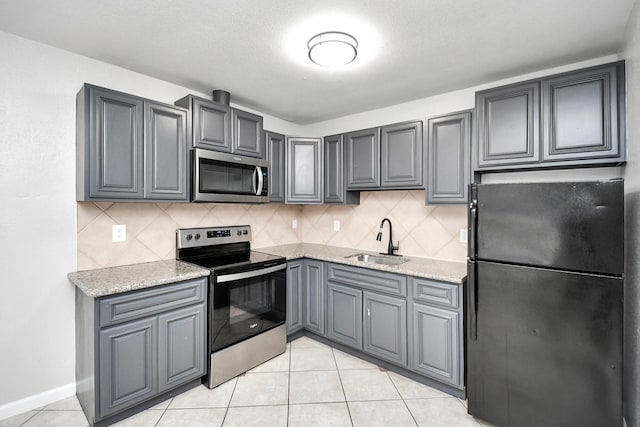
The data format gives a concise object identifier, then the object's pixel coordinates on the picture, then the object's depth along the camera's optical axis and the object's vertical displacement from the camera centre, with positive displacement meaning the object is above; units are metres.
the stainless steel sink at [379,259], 2.91 -0.46
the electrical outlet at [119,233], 2.28 -0.15
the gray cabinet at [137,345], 1.78 -0.84
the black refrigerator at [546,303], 1.54 -0.51
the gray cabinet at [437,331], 2.12 -0.86
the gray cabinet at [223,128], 2.39 +0.73
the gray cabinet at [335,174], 3.13 +0.41
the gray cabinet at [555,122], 1.77 +0.59
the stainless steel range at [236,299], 2.26 -0.70
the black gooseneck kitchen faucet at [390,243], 3.00 -0.30
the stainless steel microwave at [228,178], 2.37 +0.30
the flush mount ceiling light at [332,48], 1.80 +1.00
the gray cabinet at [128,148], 1.92 +0.45
